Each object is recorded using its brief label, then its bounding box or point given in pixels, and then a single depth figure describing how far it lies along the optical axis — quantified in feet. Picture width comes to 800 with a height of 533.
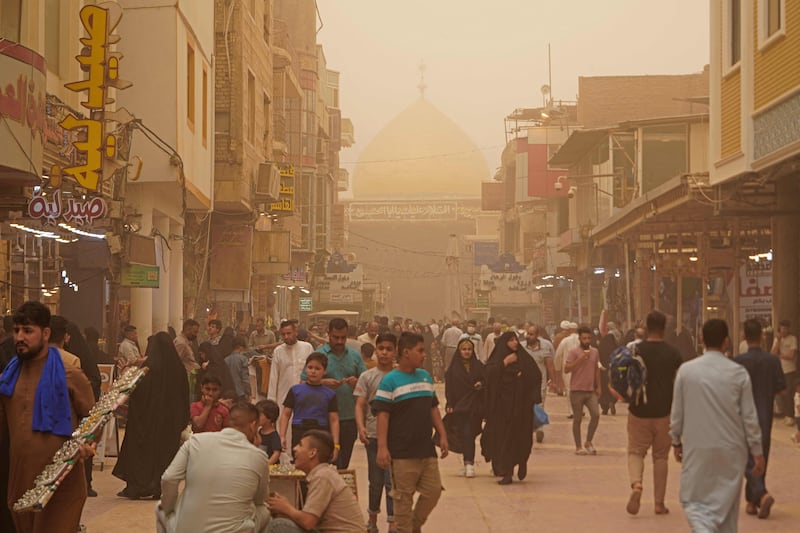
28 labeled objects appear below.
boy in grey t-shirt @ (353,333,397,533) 33.78
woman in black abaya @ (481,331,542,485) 46.14
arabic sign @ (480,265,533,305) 234.38
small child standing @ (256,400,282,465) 33.32
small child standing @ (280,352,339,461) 33.73
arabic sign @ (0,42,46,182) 48.32
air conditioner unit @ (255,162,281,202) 109.40
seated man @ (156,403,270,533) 23.20
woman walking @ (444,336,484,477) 47.85
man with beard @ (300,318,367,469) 37.55
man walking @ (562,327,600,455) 55.21
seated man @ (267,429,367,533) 24.17
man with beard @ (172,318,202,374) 57.67
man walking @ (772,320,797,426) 64.34
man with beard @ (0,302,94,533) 24.36
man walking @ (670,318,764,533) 27.48
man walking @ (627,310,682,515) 36.94
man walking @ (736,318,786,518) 36.32
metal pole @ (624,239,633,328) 111.02
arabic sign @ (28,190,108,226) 56.03
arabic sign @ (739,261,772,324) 84.94
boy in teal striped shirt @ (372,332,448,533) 31.35
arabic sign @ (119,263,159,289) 69.15
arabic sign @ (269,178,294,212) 130.52
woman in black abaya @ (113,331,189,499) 41.47
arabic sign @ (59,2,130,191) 59.67
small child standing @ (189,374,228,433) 35.94
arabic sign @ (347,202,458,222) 408.46
